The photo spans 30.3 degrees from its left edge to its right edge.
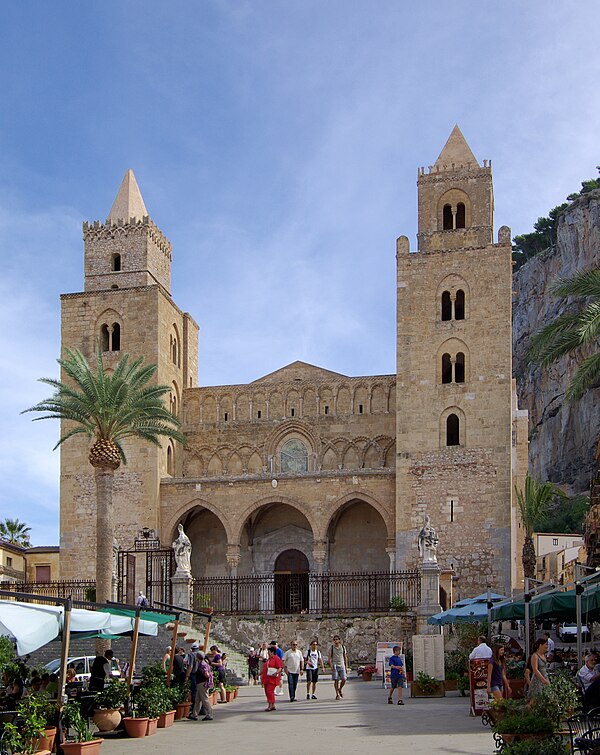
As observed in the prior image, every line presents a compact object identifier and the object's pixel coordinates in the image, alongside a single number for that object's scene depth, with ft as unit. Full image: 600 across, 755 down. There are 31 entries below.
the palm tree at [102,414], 98.48
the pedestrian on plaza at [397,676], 64.80
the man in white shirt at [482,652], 55.42
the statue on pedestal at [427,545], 101.96
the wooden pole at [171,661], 58.34
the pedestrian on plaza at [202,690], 58.70
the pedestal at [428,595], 100.78
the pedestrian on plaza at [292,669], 70.74
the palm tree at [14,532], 208.03
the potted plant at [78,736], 42.29
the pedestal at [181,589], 104.42
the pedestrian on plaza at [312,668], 71.36
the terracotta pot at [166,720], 54.80
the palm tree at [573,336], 64.64
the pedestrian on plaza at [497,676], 52.03
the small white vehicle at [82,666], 71.31
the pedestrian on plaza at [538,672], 44.78
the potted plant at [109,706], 50.80
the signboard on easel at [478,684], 55.42
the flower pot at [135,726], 50.78
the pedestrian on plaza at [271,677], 63.62
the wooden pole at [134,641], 52.29
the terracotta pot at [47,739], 41.06
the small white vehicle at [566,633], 118.42
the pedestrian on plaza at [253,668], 94.68
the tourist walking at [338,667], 71.15
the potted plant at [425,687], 72.23
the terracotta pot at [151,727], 51.52
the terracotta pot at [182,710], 59.29
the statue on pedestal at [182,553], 106.32
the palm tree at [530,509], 152.66
